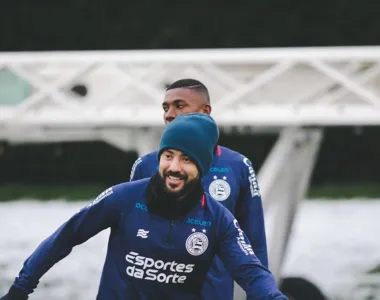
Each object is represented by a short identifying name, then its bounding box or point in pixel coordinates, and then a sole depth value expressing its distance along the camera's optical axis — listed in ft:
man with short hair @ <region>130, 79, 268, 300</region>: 35.22
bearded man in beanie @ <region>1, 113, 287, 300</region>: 27.53
